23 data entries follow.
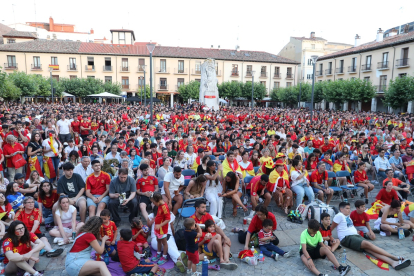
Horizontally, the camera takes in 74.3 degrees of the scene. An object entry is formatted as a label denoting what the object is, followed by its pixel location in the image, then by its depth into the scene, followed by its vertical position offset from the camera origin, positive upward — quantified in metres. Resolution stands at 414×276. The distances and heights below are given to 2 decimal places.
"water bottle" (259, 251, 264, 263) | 4.81 -2.64
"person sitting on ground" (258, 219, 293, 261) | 4.93 -2.48
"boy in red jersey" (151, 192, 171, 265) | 4.83 -2.12
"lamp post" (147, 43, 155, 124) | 11.90 +2.60
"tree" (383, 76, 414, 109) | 22.22 +1.46
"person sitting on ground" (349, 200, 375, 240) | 5.54 -2.31
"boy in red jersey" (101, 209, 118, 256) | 4.72 -2.22
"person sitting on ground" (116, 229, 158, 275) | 4.25 -2.41
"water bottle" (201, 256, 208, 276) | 4.08 -2.40
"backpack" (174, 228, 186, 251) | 5.04 -2.49
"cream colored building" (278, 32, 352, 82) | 49.62 +10.47
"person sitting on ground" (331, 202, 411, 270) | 4.62 -2.45
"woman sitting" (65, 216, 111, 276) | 3.98 -2.22
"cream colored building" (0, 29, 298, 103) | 41.25 +7.02
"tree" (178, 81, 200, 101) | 40.72 +2.46
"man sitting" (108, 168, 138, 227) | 5.98 -1.93
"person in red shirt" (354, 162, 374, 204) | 7.66 -2.00
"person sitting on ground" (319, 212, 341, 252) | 5.02 -2.32
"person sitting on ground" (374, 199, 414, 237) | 5.75 -2.41
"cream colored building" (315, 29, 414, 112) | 29.52 +5.85
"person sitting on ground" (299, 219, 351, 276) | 4.64 -2.37
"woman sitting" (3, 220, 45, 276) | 4.21 -2.29
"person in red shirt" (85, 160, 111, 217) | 5.99 -1.83
